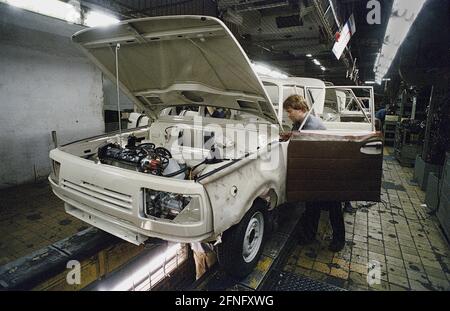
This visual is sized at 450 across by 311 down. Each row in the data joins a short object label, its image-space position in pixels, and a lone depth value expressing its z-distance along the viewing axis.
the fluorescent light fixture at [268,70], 10.09
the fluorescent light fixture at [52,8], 4.94
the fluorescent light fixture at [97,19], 5.64
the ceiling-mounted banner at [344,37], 6.50
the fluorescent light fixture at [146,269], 2.50
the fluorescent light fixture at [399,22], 3.97
